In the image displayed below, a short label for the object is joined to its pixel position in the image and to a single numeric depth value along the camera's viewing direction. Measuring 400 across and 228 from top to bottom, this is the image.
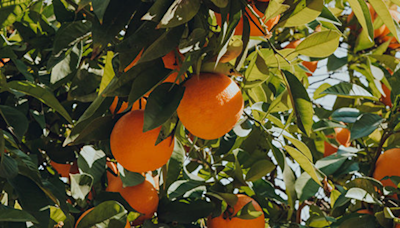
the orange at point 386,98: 2.21
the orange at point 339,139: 2.15
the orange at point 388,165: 1.66
